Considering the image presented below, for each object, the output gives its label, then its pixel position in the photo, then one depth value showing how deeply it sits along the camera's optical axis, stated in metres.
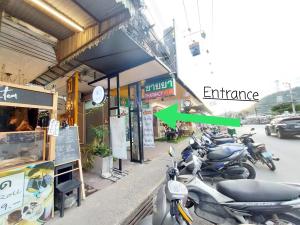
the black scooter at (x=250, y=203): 1.95
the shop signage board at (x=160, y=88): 5.87
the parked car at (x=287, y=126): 9.91
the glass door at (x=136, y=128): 6.29
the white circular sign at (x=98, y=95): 5.00
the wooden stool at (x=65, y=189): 2.96
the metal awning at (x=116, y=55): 3.62
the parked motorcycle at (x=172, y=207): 1.52
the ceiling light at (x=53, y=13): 2.98
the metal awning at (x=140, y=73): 4.86
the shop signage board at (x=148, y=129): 7.85
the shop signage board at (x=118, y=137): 5.03
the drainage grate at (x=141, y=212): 2.90
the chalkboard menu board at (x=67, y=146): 3.48
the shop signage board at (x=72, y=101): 4.21
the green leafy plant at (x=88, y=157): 5.31
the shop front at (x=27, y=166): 2.44
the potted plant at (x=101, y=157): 5.05
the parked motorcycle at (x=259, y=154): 5.01
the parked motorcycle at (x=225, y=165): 4.19
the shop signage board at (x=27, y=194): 2.40
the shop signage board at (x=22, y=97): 2.47
